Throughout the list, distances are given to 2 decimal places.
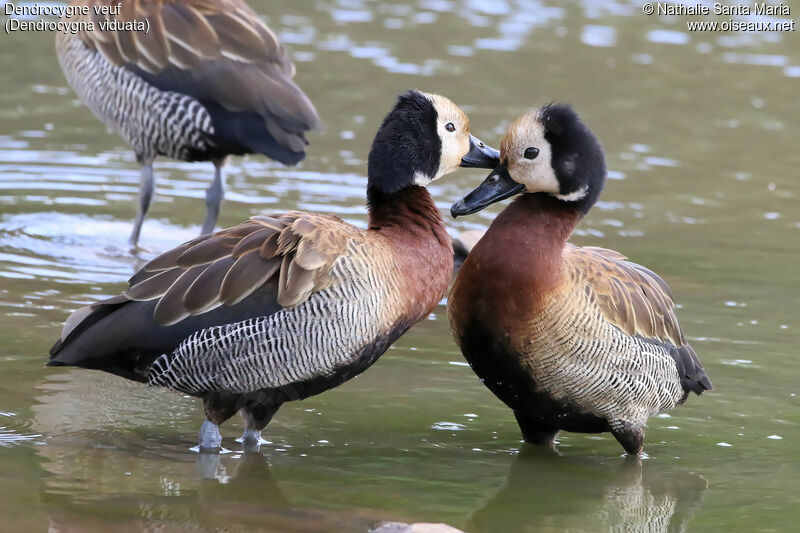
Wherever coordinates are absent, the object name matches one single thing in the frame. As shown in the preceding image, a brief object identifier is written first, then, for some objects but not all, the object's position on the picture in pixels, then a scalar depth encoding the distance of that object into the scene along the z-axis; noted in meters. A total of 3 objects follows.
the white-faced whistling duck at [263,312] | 13.44
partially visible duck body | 20.70
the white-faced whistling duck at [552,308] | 13.74
